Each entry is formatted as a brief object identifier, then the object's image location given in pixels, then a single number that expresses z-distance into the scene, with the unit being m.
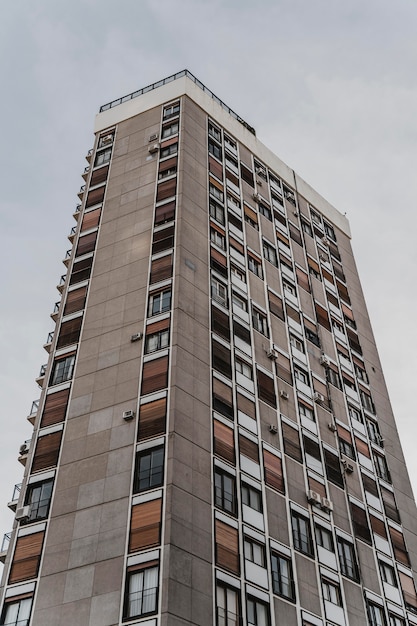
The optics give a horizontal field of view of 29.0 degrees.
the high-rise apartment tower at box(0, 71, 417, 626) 31.88
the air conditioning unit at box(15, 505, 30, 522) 34.84
